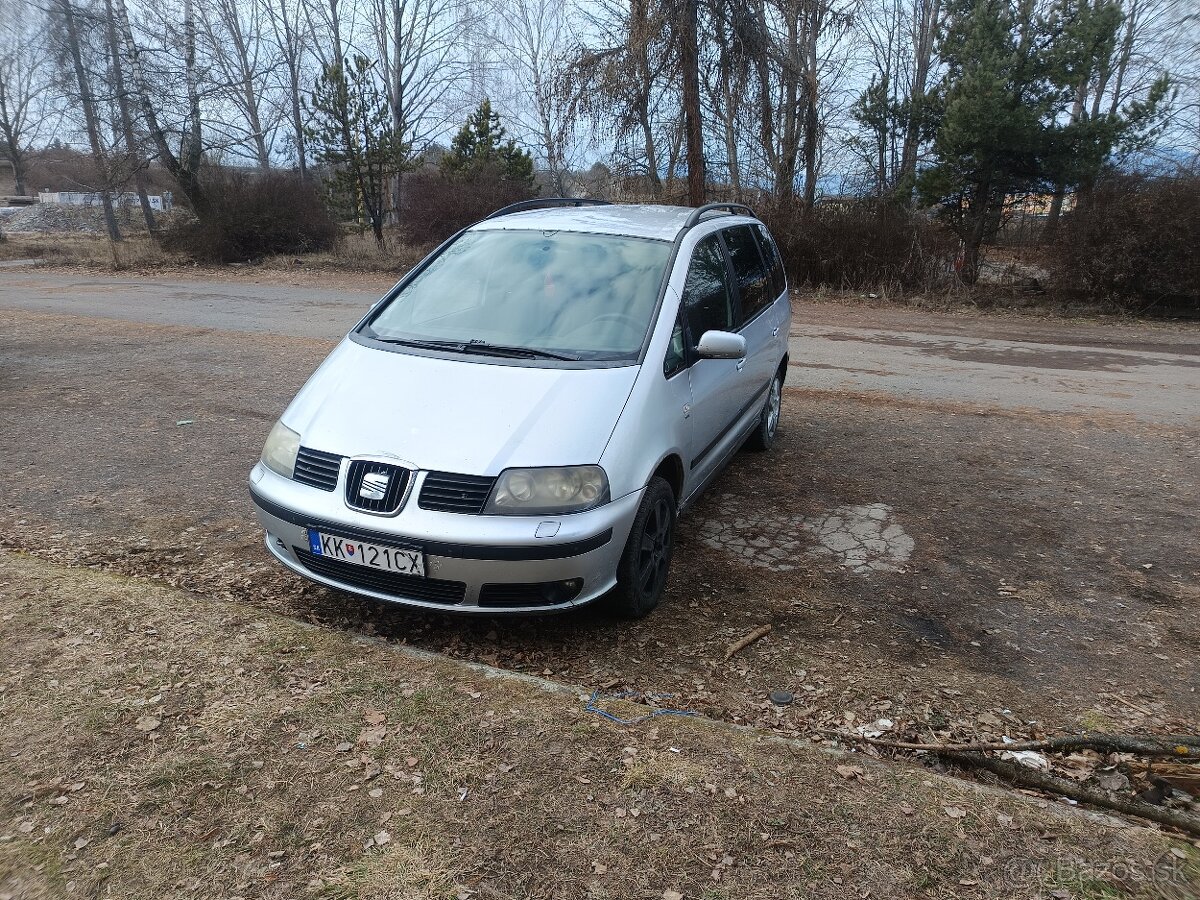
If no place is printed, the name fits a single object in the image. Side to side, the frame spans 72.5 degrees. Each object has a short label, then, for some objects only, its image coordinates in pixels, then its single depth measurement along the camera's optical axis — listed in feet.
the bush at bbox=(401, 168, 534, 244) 71.77
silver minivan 11.04
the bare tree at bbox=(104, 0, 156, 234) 84.38
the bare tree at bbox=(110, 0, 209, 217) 80.38
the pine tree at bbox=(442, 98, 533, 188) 93.40
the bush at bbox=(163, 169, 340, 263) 72.95
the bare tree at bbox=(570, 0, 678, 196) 55.93
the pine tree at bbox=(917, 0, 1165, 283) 51.13
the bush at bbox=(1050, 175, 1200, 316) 44.75
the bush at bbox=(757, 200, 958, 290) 53.57
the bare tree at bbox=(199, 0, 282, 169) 90.02
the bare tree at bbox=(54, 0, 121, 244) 84.58
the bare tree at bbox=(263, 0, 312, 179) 110.01
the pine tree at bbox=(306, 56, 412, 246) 78.64
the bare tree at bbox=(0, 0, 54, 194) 90.33
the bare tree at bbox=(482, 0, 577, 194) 59.16
